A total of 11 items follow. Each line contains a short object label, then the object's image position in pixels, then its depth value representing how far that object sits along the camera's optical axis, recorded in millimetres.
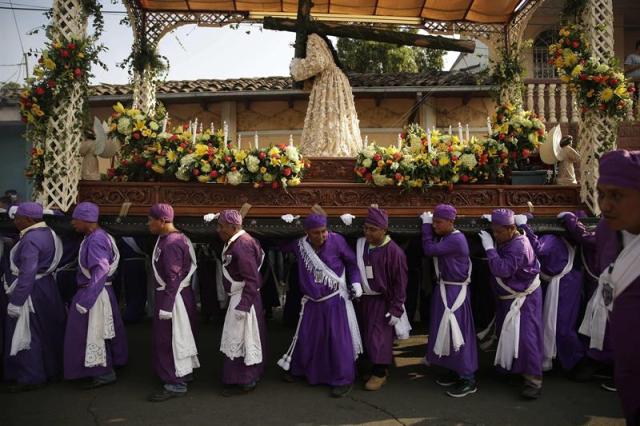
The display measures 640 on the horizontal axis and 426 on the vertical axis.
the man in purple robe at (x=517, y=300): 5117
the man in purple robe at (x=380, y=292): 5344
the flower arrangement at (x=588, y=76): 6238
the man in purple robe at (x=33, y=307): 5242
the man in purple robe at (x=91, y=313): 5195
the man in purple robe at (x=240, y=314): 5109
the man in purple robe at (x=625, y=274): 2539
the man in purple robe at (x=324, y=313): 5285
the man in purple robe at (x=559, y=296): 5523
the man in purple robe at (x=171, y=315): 5059
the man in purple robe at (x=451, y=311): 5199
